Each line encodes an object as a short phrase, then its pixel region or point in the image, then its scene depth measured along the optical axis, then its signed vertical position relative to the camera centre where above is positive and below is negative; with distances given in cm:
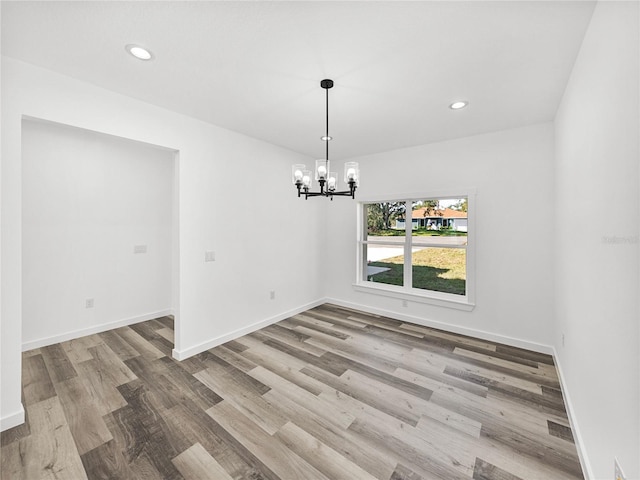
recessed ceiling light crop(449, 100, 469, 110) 263 +136
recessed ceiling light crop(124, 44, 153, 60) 184 +134
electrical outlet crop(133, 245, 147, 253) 409 -16
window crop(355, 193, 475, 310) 383 -17
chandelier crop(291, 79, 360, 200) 234 +58
